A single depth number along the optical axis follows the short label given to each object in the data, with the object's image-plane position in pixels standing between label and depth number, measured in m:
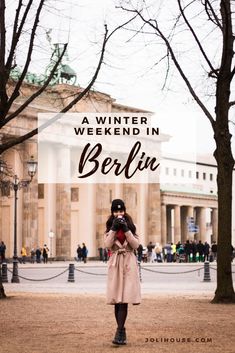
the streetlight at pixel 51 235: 74.25
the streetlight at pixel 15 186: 34.97
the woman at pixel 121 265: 12.08
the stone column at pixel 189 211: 116.94
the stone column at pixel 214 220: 127.11
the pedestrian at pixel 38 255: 67.12
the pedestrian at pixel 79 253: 70.50
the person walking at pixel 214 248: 64.64
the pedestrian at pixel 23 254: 66.44
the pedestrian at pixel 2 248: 54.88
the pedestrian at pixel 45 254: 67.25
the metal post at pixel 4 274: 35.20
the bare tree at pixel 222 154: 20.20
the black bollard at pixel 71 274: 34.75
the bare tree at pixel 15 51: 19.16
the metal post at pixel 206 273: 34.50
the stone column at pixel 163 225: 101.88
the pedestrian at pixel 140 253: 64.93
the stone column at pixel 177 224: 111.06
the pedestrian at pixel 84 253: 68.64
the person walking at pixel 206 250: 67.33
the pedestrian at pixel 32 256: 68.69
